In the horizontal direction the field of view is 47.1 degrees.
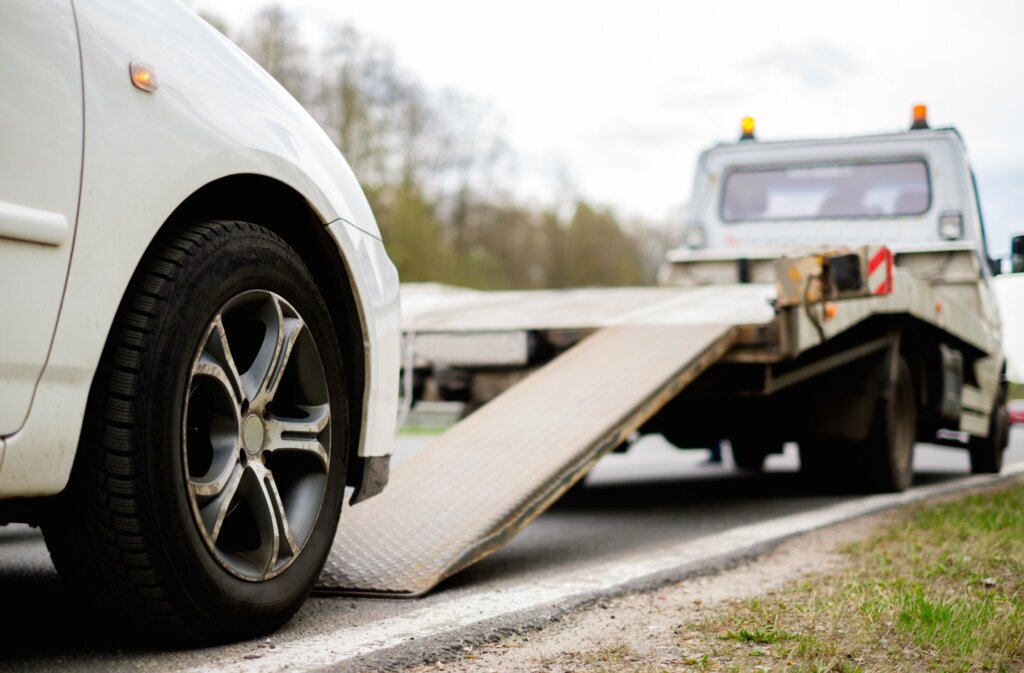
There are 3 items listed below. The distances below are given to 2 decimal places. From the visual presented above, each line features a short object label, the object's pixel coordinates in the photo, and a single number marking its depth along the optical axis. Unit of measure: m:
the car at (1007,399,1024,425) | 18.75
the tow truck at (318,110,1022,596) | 3.98
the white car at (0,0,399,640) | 2.07
